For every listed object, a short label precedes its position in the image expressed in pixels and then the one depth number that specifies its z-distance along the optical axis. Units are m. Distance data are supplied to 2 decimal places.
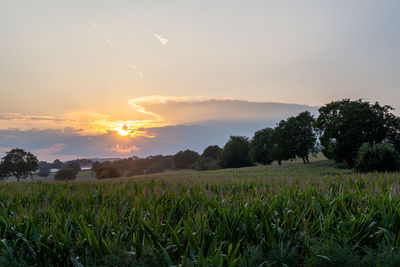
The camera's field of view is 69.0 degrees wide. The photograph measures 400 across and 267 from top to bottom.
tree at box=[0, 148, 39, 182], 67.19
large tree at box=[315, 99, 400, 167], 44.28
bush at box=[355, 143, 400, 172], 29.89
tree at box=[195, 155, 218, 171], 100.62
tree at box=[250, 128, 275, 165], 81.88
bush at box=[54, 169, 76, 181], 65.89
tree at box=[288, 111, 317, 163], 65.31
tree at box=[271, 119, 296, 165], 65.06
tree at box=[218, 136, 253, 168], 97.50
